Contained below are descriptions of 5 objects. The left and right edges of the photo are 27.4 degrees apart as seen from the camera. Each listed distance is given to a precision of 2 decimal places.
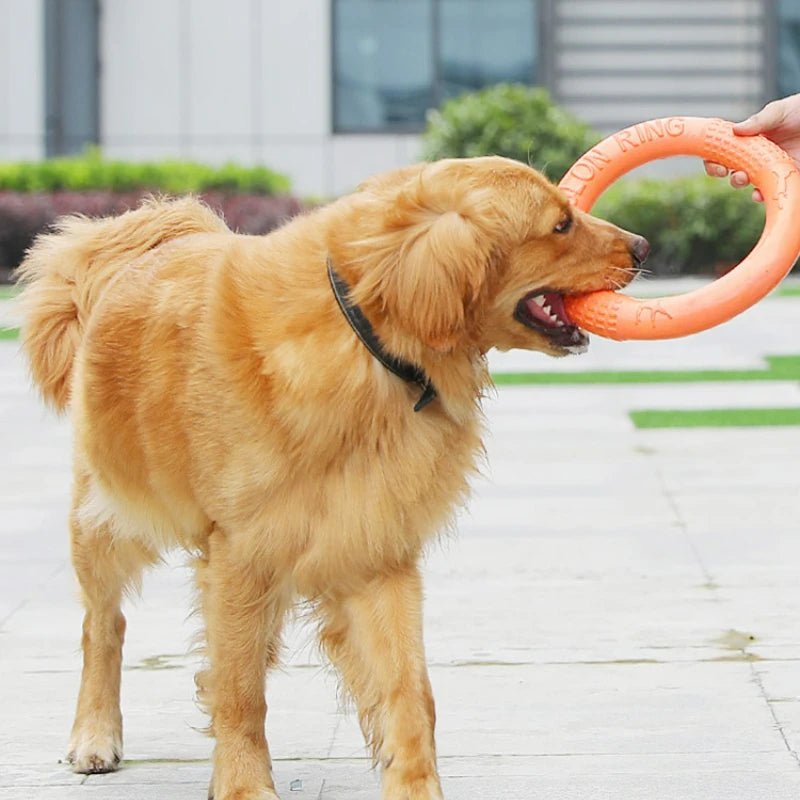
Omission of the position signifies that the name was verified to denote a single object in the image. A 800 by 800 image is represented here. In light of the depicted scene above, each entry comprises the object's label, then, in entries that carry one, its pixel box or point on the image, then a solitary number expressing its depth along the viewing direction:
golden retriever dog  4.30
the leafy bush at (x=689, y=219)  21.70
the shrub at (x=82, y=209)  21.55
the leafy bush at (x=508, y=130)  22.16
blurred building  25.38
